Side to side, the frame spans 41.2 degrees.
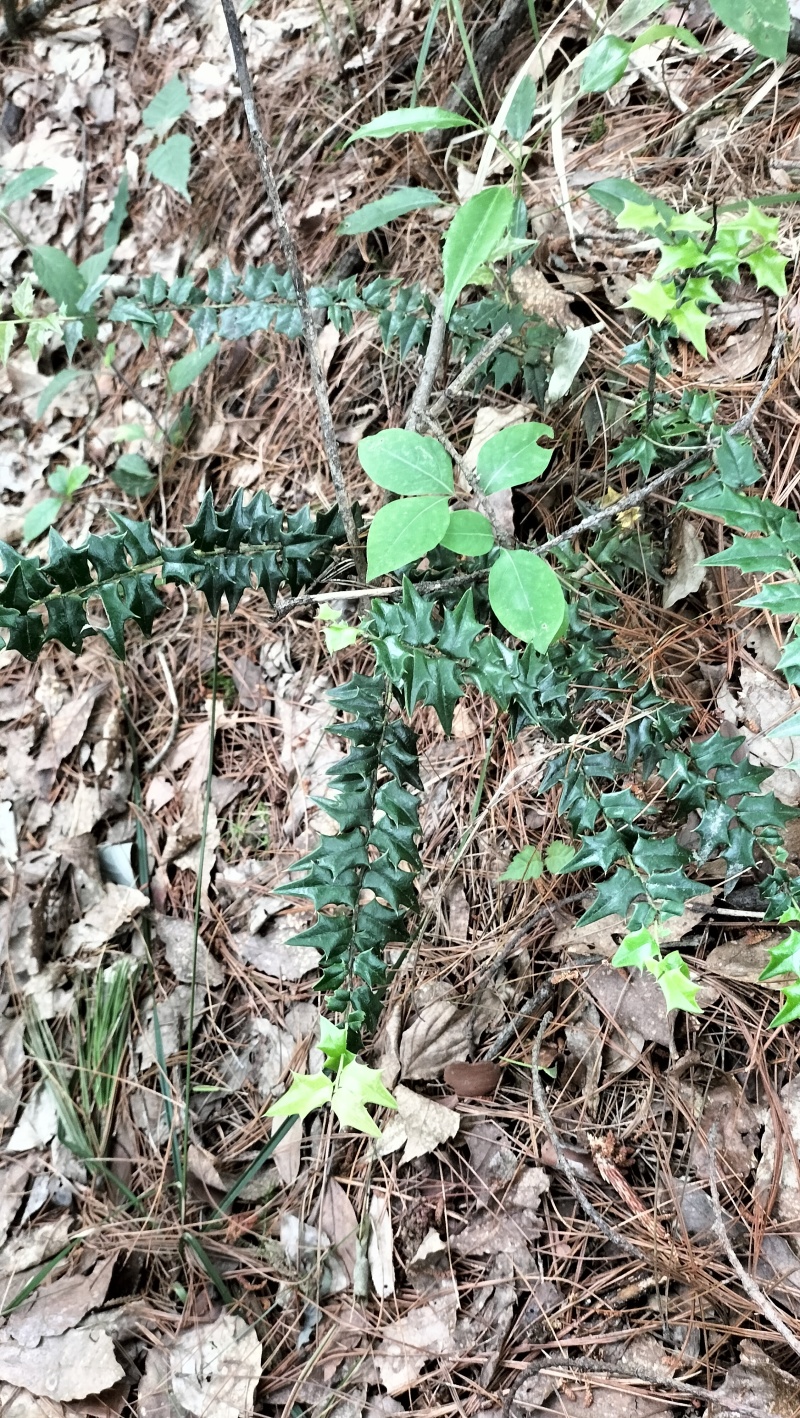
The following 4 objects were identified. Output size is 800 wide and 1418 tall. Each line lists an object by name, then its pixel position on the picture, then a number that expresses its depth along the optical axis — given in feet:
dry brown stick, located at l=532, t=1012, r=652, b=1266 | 1.61
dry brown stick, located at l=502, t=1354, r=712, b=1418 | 1.52
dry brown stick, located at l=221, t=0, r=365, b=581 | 1.53
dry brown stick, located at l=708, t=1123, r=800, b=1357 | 1.47
